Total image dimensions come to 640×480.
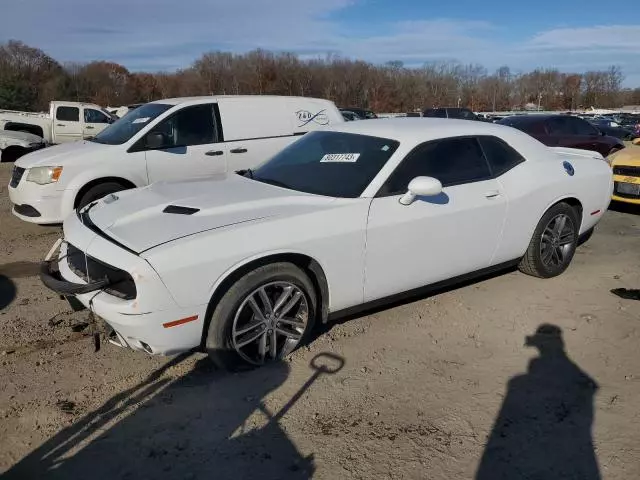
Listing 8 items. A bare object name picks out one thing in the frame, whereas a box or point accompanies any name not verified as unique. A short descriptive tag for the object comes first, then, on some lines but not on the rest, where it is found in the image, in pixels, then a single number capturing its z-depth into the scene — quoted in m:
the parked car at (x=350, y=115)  24.19
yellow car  8.16
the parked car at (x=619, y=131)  25.58
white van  6.50
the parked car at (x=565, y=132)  12.14
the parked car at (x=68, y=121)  17.14
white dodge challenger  3.27
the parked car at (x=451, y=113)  26.48
